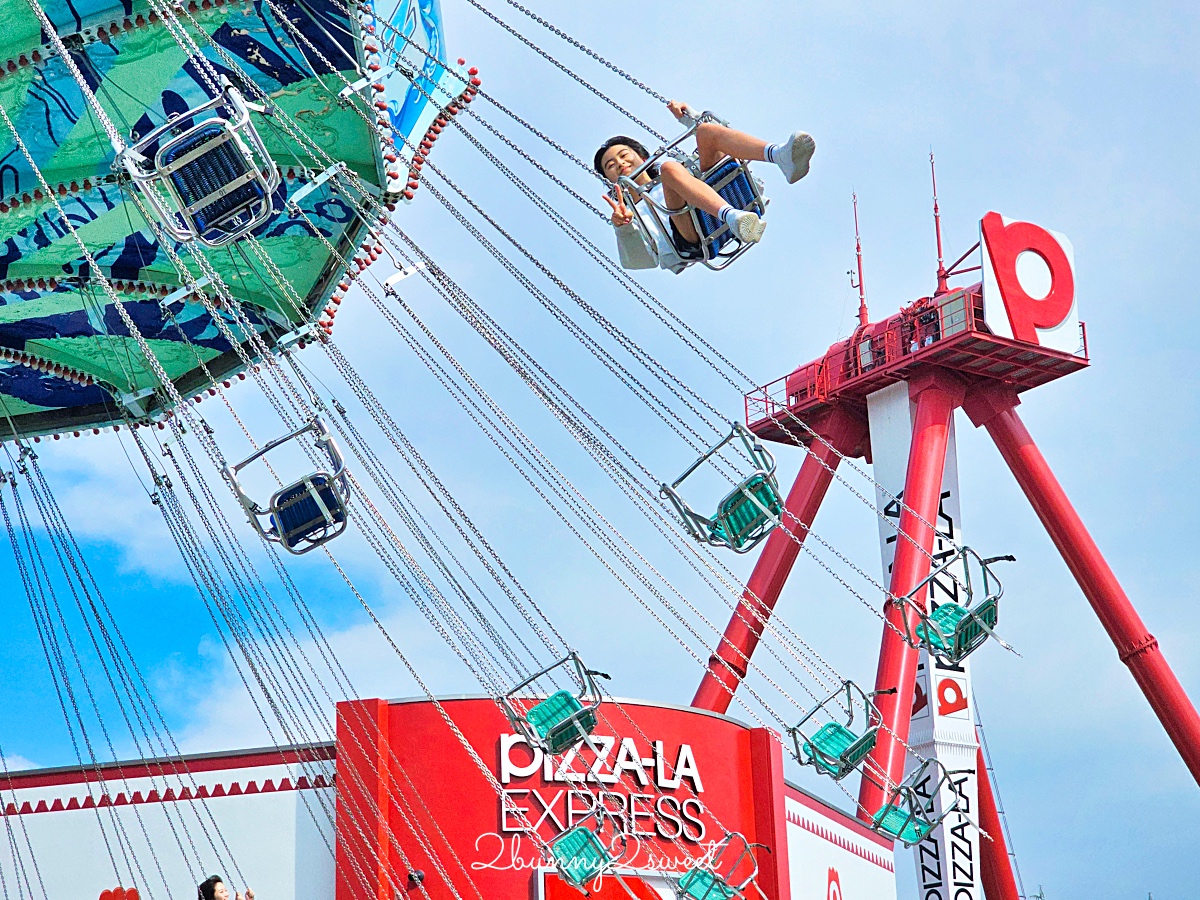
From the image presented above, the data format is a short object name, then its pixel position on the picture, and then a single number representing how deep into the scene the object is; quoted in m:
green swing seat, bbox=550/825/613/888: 11.73
